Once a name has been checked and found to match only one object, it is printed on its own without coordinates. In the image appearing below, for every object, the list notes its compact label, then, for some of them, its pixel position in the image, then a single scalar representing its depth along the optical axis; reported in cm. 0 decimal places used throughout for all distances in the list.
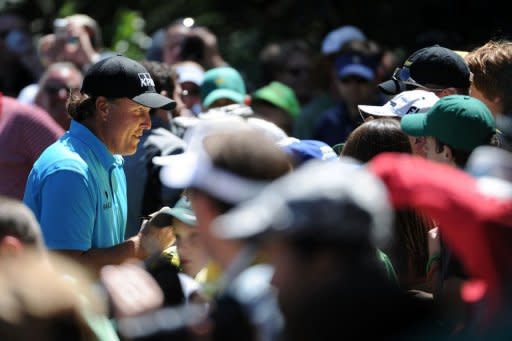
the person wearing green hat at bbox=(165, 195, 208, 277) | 802
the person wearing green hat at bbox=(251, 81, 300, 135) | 1602
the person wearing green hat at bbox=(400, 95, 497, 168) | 816
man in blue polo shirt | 912
